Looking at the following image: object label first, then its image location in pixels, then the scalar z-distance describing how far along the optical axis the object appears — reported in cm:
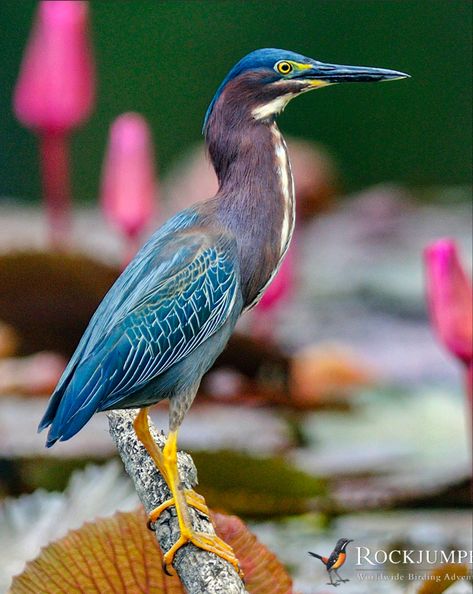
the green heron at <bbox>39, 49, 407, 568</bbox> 704
